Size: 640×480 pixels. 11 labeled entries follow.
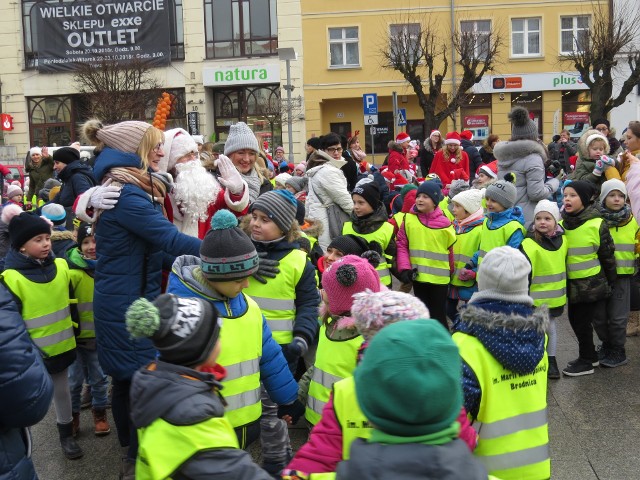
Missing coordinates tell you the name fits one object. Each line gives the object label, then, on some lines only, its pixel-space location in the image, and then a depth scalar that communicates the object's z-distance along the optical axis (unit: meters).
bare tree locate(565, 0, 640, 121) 25.89
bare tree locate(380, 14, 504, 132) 29.92
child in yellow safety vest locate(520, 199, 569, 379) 6.43
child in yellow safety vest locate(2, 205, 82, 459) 5.20
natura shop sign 34.25
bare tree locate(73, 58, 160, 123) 28.44
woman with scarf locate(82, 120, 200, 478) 4.28
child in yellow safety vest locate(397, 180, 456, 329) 7.23
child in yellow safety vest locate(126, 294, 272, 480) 2.42
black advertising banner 34.19
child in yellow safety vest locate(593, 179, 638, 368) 6.95
